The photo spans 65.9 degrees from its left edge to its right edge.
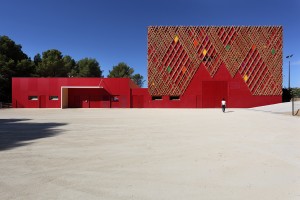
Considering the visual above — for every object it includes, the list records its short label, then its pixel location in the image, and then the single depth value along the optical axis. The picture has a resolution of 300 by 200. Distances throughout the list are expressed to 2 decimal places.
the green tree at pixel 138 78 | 97.44
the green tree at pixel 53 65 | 55.12
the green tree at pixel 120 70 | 80.00
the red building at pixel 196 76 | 36.53
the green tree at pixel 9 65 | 45.12
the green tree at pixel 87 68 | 68.44
